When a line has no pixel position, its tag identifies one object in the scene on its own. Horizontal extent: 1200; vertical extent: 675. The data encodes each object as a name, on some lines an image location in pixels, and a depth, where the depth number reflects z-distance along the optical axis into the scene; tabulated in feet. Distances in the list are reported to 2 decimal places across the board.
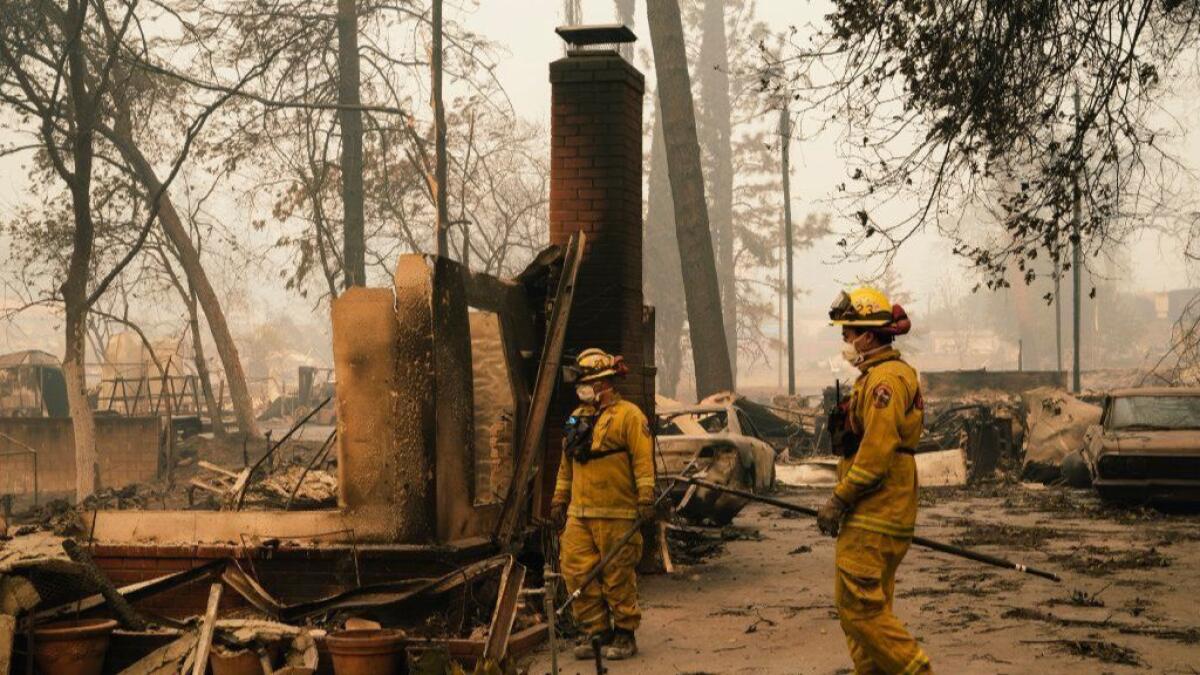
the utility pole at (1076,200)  36.70
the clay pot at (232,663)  23.79
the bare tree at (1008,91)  36.63
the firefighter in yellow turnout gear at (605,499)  29.43
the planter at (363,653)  24.59
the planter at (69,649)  24.47
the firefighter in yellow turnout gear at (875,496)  20.72
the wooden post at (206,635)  23.48
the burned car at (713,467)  49.24
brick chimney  39.86
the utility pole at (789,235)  150.10
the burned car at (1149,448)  58.23
